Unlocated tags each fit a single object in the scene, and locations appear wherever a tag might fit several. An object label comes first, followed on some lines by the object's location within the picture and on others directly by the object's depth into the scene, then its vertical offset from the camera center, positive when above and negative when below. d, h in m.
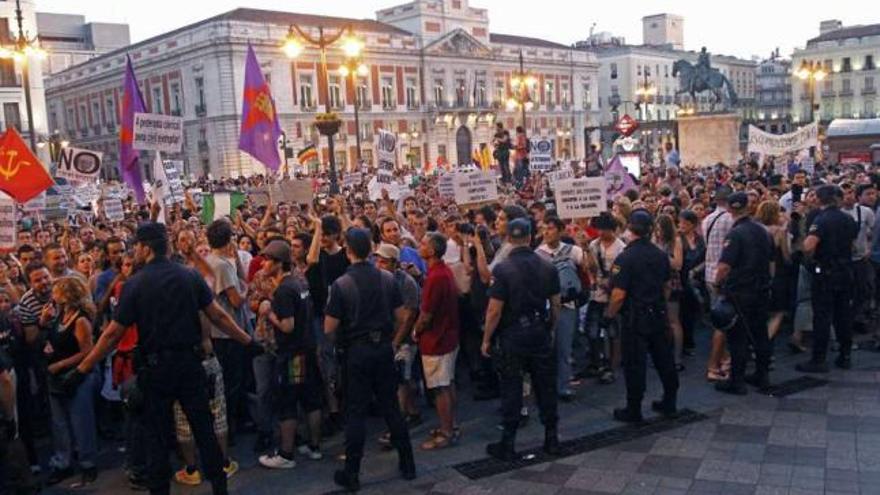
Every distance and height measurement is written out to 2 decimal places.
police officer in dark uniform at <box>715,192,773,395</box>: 7.45 -1.27
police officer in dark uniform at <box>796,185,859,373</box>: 7.99 -1.25
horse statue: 33.88 +2.64
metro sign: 23.67 +0.64
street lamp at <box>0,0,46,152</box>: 21.94 +3.44
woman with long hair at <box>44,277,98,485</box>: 6.02 -1.53
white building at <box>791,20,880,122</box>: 97.88 +7.60
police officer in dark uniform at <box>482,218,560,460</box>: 6.17 -1.27
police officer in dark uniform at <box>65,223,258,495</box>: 5.32 -1.07
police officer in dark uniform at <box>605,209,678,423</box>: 6.86 -1.31
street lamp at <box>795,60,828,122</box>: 34.14 +2.87
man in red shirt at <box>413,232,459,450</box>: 6.50 -1.31
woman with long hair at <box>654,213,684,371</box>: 8.12 -1.05
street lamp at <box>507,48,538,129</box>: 55.31 +4.97
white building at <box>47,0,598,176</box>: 58.62 +6.48
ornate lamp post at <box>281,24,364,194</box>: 14.91 +1.89
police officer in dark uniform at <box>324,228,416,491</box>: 5.76 -1.22
